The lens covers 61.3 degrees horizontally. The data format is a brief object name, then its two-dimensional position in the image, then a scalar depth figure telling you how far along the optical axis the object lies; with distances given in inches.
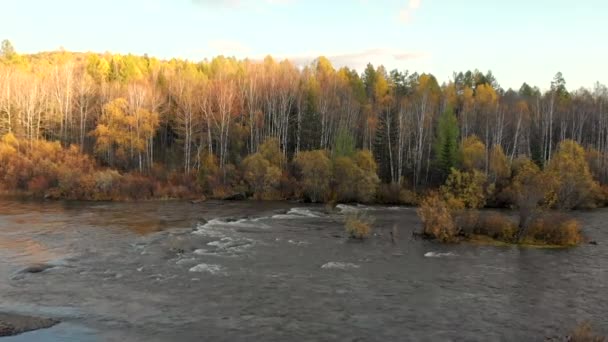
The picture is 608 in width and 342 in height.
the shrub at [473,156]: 2652.6
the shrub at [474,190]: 1733.1
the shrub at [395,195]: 2416.3
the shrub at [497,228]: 1374.3
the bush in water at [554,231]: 1336.1
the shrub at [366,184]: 2395.4
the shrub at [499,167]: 2522.1
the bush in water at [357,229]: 1396.4
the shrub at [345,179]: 2416.3
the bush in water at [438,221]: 1350.9
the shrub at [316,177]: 2422.5
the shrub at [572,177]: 1791.2
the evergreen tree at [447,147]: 2694.4
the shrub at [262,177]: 2482.8
